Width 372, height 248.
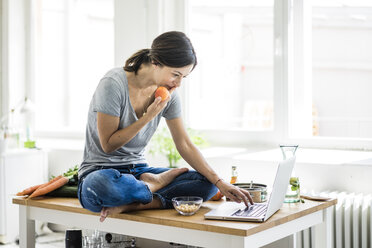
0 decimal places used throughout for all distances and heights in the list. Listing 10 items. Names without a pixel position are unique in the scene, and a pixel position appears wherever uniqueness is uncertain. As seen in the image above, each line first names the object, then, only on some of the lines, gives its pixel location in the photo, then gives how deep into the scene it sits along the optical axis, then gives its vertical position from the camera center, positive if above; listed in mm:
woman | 2070 -71
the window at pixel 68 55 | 4477 +556
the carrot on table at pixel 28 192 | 2508 -311
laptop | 1905 -321
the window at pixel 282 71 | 3326 +467
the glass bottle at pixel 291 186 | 2240 -257
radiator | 2701 -503
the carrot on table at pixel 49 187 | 2460 -289
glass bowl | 2027 -300
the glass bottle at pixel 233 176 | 2482 -240
